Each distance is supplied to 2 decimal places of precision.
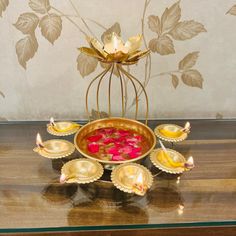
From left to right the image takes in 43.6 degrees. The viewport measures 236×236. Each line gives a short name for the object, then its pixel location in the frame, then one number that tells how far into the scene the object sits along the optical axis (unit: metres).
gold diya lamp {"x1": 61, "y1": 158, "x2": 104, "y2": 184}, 0.78
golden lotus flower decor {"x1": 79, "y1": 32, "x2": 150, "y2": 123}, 0.86
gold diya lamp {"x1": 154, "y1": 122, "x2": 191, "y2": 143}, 0.98
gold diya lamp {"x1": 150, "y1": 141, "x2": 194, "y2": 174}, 0.83
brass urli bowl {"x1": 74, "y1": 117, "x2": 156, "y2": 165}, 0.94
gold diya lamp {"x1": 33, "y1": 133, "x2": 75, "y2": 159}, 0.88
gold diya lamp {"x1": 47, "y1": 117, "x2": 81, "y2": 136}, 1.00
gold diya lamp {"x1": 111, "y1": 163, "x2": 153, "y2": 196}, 0.75
